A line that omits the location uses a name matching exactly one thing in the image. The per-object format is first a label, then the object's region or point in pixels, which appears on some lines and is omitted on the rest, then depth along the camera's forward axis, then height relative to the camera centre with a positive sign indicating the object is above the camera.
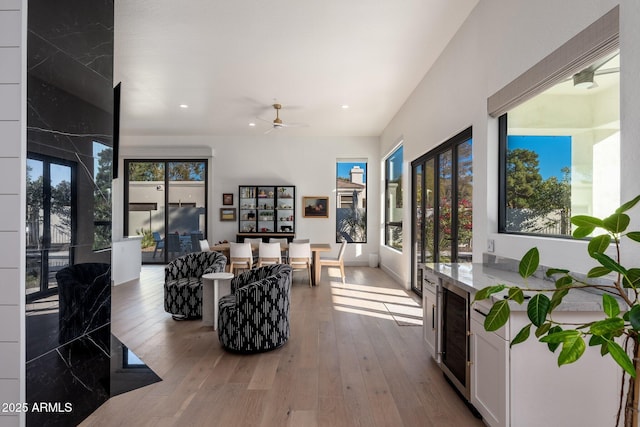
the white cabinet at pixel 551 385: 1.82 -0.89
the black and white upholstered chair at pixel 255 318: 3.29 -0.99
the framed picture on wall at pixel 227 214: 8.80 -0.04
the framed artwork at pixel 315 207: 8.85 +0.15
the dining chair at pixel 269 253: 6.34 -0.73
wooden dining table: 6.49 -0.72
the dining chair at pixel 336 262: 6.60 -0.93
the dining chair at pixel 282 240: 7.27 -0.65
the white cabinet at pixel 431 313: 2.88 -0.85
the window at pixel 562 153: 2.05 +0.43
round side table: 4.07 -1.01
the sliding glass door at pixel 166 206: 8.89 +0.16
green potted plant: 1.00 -0.31
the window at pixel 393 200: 7.12 +0.30
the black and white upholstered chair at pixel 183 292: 4.39 -1.00
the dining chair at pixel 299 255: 6.38 -0.76
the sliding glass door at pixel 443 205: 3.88 +0.12
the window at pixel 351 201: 8.94 +0.31
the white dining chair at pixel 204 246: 6.53 -0.63
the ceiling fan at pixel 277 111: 6.09 +1.89
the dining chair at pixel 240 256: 6.32 -0.78
